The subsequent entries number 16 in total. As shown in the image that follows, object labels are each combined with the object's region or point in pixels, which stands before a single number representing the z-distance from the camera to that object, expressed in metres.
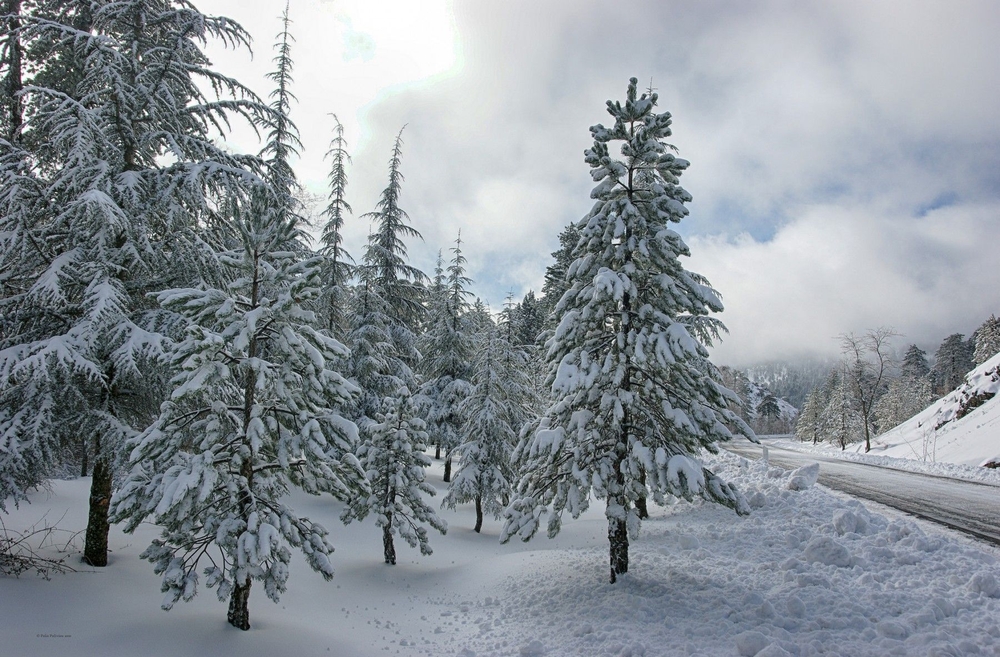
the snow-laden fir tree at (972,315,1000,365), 53.59
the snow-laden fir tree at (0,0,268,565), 7.46
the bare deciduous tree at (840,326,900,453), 44.47
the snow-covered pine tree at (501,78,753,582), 8.54
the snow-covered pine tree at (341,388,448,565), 12.63
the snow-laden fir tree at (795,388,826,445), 67.44
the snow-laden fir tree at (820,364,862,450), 56.40
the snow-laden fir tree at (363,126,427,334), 20.86
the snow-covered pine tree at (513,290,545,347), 38.53
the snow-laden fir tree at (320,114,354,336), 18.06
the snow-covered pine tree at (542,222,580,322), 21.91
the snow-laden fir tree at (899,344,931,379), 80.28
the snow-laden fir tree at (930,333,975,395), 73.69
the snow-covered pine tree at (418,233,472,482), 21.36
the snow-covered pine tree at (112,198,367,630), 5.95
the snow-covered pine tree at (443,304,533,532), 16.77
